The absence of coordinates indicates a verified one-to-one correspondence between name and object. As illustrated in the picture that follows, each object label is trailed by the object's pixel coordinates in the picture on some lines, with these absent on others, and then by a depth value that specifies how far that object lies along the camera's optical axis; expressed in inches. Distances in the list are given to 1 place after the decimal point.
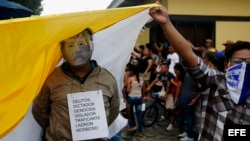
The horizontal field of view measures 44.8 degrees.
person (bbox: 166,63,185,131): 235.1
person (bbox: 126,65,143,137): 239.1
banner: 78.6
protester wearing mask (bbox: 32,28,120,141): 86.5
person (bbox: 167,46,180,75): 303.4
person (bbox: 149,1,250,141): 76.3
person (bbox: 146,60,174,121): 272.1
